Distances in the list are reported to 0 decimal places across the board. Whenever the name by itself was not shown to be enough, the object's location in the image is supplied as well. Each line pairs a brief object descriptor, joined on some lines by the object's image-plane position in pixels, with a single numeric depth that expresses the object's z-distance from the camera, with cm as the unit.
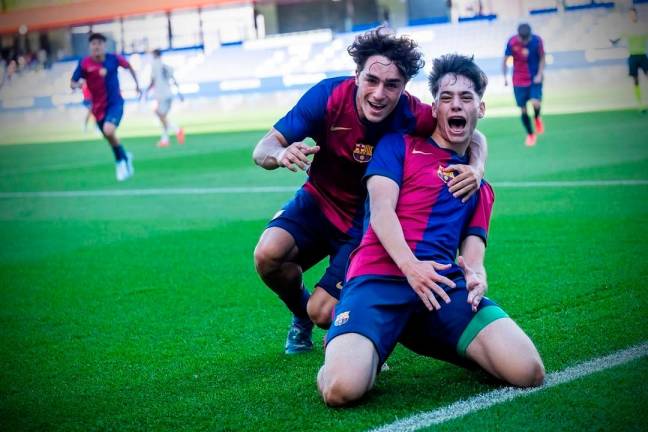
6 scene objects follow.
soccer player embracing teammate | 588
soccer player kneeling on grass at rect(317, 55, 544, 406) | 510
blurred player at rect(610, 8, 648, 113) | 2442
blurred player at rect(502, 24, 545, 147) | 2066
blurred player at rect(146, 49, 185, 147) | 2567
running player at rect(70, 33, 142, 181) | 1850
